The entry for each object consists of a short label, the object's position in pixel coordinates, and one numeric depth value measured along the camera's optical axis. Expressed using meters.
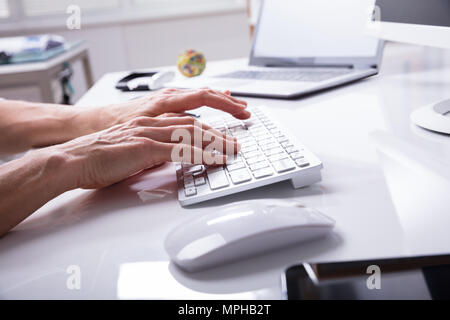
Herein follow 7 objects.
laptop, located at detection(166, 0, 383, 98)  0.98
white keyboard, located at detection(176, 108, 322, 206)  0.49
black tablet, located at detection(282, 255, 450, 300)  0.32
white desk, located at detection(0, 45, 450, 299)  0.36
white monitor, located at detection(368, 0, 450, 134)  0.65
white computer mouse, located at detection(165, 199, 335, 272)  0.36
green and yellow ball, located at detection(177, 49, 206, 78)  1.22
